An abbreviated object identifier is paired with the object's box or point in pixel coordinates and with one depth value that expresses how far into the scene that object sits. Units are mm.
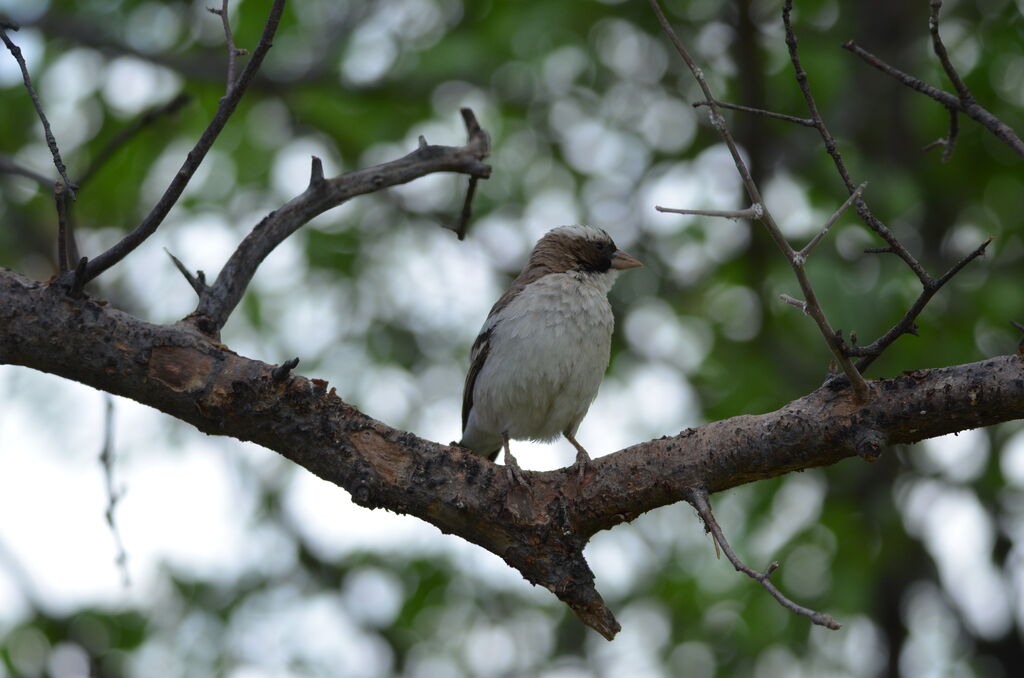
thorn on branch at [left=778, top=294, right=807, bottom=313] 5359
